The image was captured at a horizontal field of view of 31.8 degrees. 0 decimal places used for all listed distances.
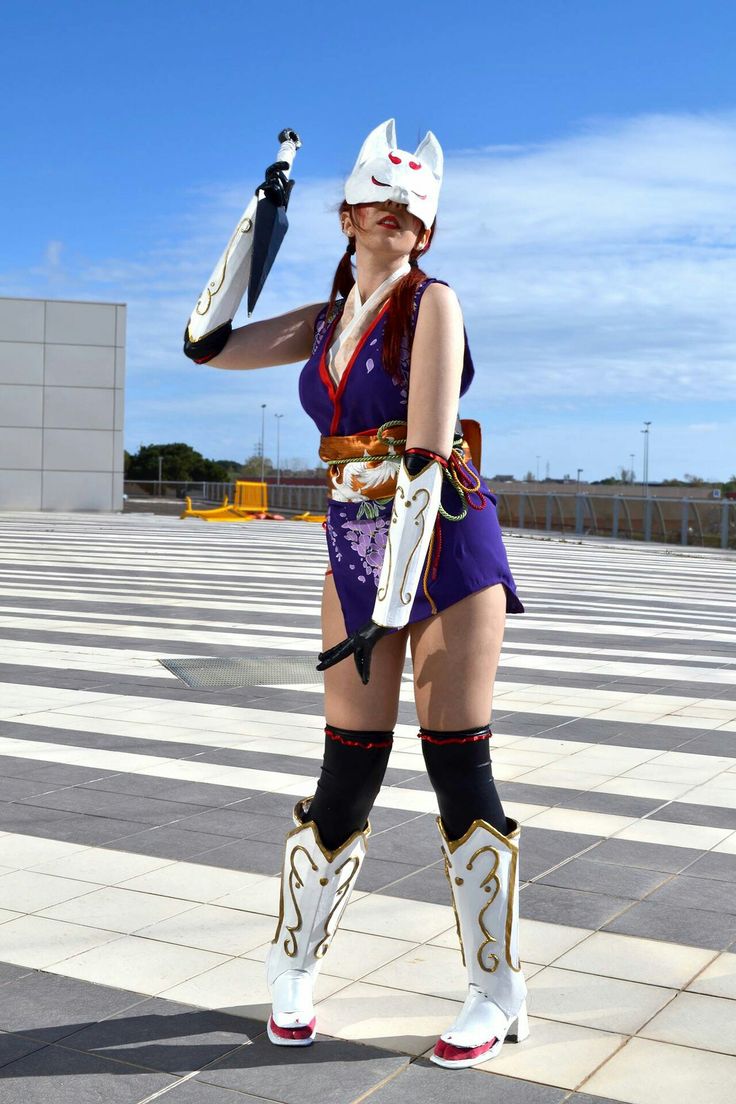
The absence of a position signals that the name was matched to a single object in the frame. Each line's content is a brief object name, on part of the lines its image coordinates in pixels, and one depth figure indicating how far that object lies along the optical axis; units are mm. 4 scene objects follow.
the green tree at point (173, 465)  92000
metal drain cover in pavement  7488
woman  2750
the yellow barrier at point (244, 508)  32281
